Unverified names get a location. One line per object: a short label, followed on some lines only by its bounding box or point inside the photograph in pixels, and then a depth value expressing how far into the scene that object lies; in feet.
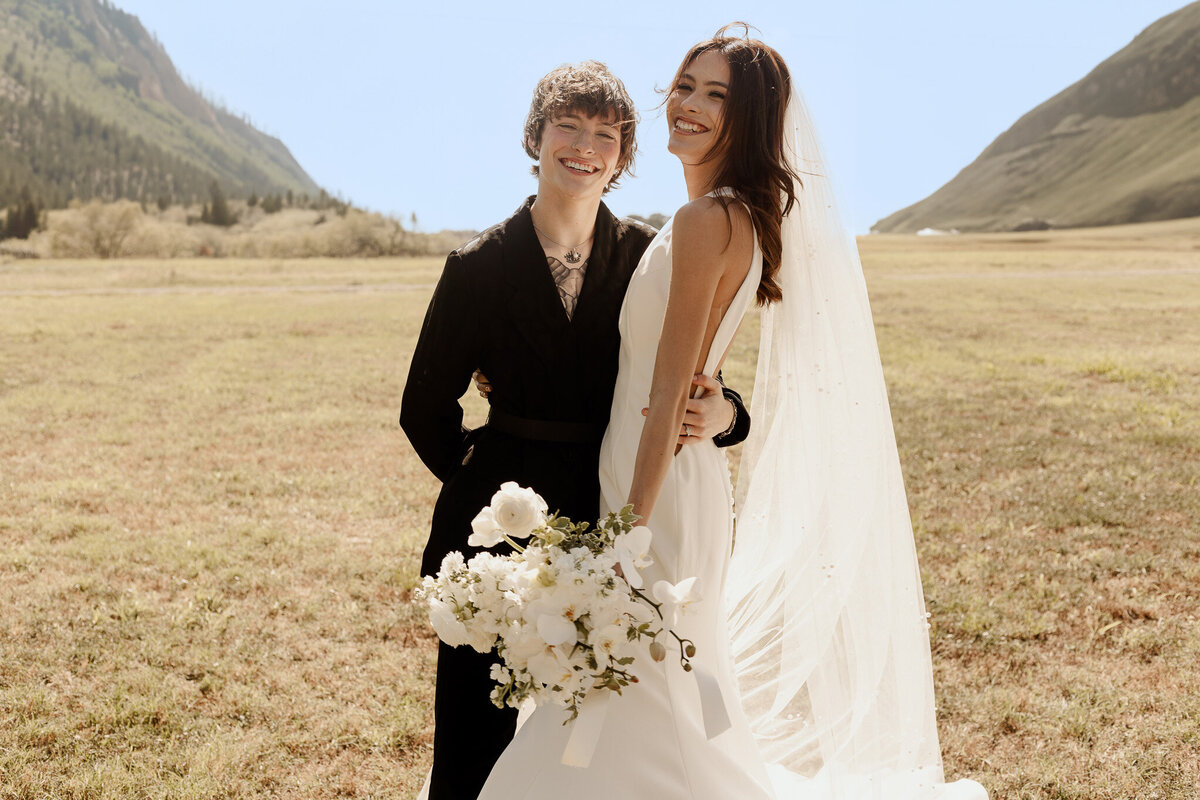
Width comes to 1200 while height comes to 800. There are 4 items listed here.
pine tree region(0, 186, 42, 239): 358.43
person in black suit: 9.82
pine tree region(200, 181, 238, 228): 374.22
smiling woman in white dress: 8.54
